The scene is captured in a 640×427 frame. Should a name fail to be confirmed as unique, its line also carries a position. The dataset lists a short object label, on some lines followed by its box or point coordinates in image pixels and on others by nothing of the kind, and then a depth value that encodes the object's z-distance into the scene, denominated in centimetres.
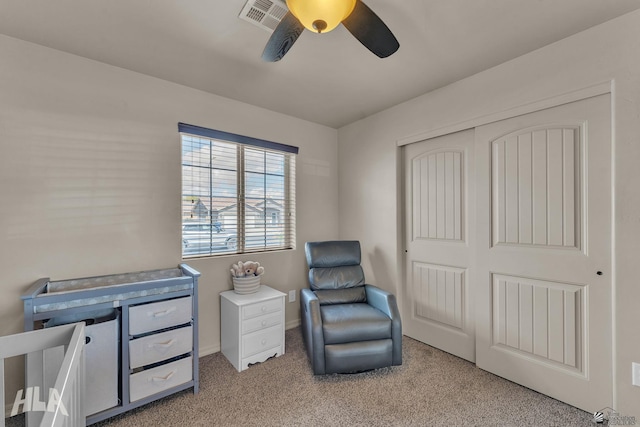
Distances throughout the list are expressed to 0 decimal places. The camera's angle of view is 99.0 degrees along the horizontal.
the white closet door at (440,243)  238
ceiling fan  112
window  249
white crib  83
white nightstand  226
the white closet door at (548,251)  171
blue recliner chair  206
